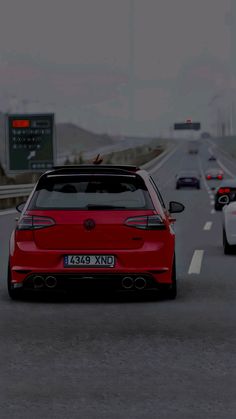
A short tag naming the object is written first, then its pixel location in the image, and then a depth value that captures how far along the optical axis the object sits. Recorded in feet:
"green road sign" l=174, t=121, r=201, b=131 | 407.64
